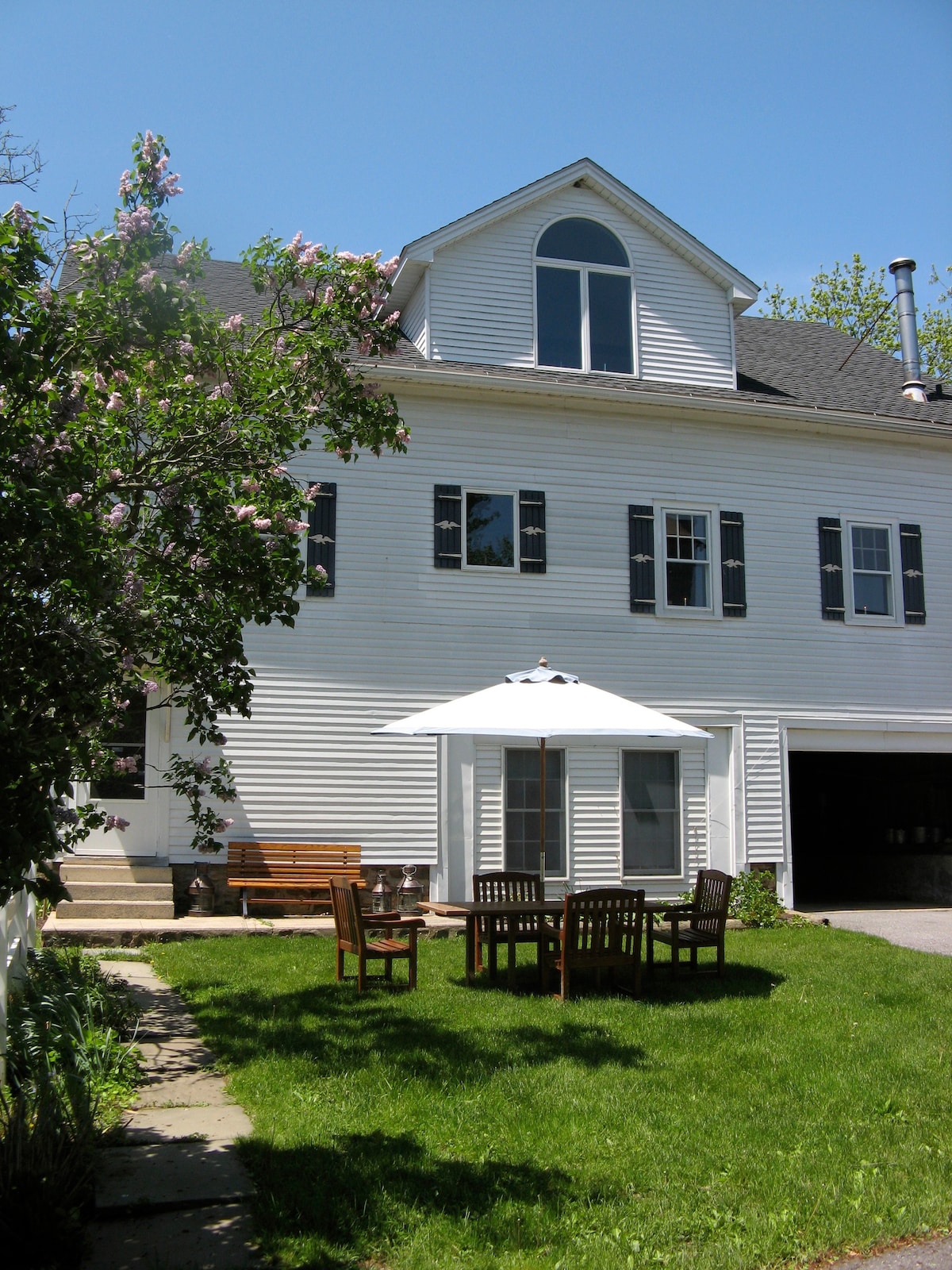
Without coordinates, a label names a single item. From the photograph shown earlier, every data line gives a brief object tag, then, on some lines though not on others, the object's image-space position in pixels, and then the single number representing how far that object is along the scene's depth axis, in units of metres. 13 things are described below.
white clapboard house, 14.15
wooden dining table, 9.11
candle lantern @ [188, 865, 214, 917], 13.02
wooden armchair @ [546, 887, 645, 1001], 8.80
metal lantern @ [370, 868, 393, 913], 13.59
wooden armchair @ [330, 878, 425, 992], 8.63
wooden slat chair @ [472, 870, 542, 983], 9.34
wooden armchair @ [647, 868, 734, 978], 9.94
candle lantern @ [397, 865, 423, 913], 13.77
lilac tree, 4.49
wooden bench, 13.35
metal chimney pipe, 19.09
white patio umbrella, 9.15
